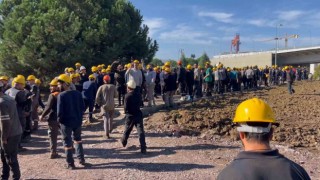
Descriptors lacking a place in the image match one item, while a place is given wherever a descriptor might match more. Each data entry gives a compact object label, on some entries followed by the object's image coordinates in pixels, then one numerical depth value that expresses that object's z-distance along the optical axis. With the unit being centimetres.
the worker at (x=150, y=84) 1498
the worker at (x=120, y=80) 1388
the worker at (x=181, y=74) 1597
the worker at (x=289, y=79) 2283
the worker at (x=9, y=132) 587
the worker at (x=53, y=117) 802
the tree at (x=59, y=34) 2541
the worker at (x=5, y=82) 958
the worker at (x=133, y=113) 868
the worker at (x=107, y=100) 1003
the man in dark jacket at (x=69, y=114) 727
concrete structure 6531
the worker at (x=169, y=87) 1483
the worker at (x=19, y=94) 834
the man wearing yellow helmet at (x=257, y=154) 218
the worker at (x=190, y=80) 1706
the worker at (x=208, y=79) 1889
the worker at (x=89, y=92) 1215
